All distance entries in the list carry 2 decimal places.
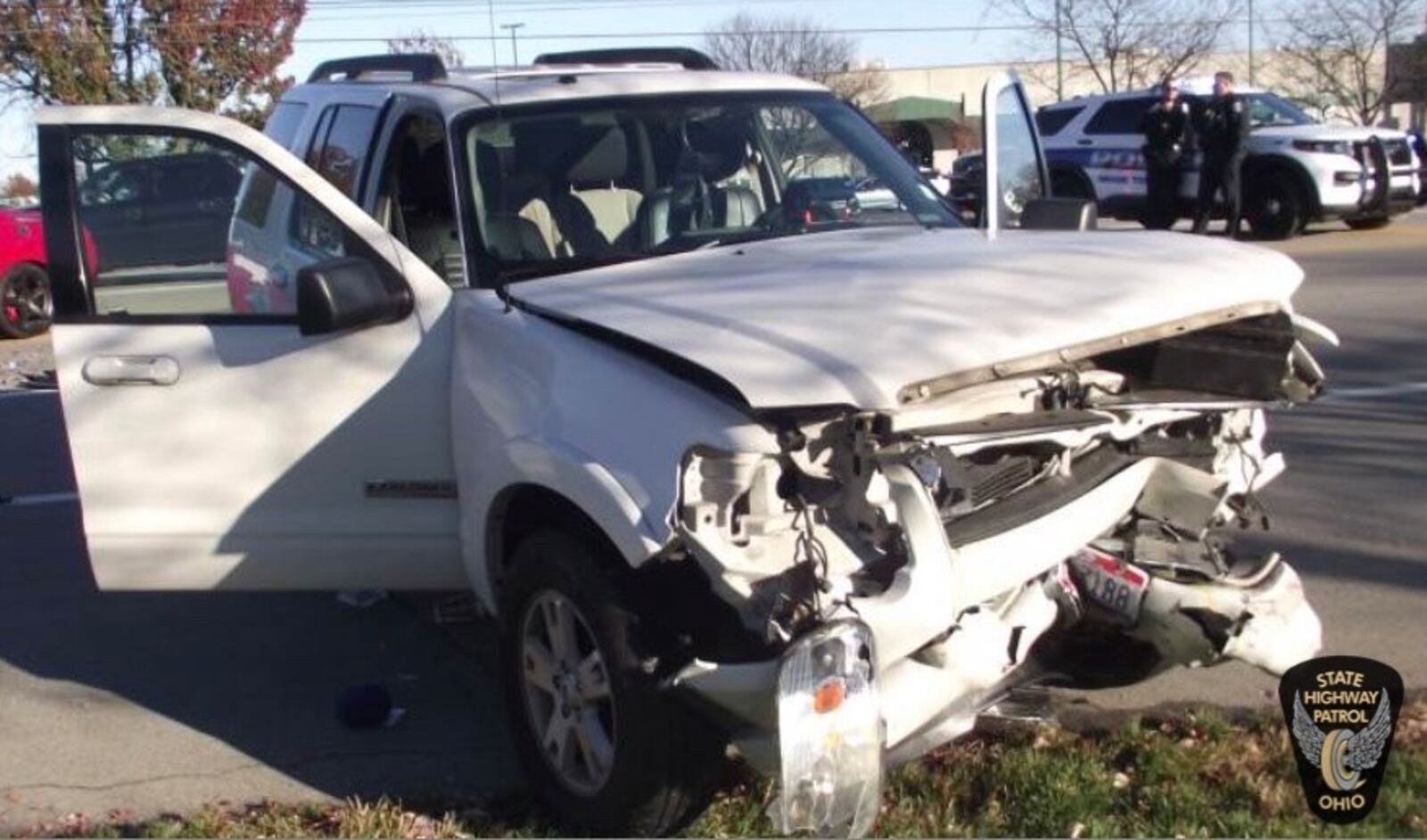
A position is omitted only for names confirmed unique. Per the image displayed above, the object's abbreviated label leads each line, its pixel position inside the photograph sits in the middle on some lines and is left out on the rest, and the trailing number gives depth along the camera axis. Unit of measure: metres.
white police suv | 20.69
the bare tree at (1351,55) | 43.00
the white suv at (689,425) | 4.05
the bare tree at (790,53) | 34.31
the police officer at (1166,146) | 20.25
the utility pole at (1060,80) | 41.77
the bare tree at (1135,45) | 43.03
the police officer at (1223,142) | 19.69
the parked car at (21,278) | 16.47
